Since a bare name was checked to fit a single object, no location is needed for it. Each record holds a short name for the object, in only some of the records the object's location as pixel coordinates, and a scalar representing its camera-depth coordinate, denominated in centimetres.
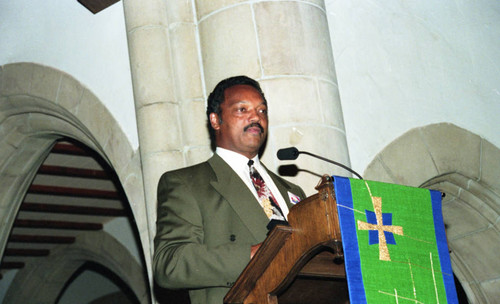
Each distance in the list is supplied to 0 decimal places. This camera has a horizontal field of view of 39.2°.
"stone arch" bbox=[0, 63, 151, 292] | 431
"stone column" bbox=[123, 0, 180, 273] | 378
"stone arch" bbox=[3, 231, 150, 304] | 899
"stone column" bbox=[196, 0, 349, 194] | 348
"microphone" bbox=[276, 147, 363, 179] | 231
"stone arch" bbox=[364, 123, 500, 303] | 461
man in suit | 209
